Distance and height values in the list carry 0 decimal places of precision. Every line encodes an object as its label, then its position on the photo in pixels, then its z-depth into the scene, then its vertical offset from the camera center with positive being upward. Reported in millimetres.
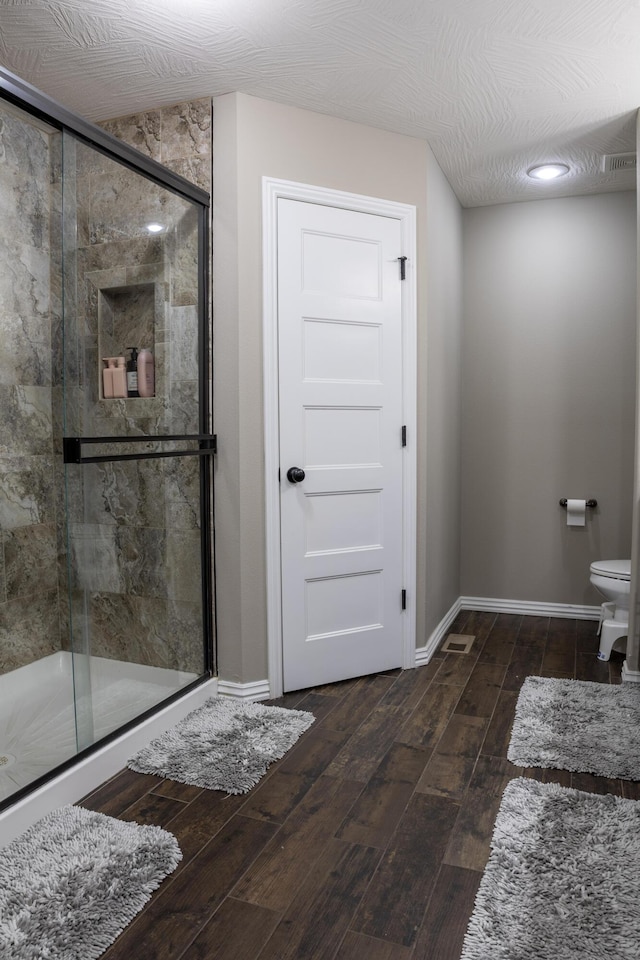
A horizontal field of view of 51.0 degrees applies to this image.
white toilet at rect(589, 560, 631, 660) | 3285 -877
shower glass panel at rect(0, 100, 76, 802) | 2363 -136
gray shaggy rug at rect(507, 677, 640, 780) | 2268 -1124
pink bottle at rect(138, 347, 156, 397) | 2469 +205
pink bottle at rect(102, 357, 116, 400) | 2279 +175
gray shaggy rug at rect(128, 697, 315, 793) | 2191 -1124
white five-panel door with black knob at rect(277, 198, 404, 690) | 2854 -52
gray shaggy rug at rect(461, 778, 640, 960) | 1473 -1127
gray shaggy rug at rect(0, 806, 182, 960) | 1485 -1118
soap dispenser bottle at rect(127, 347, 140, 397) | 2406 +196
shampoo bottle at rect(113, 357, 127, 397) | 2339 +175
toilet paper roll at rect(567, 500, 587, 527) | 3916 -506
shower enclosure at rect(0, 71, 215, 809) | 2145 -51
